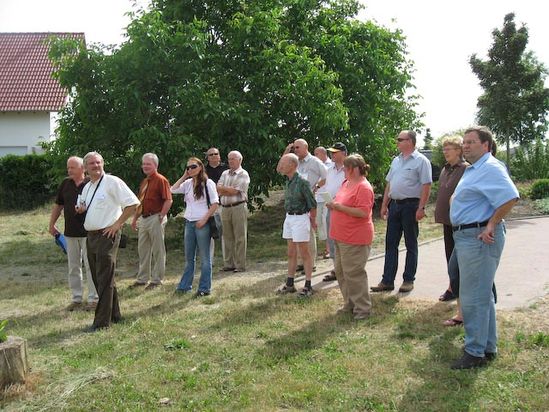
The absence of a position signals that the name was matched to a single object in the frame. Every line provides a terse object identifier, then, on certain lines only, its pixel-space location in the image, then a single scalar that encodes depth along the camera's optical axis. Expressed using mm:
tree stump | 4699
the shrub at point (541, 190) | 17094
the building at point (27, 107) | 26172
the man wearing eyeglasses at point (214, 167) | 10008
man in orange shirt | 8539
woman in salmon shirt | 6379
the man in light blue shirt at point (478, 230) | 4605
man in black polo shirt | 7582
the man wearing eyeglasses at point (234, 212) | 9414
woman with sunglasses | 7914
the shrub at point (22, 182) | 21938
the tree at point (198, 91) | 11422
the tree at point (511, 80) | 21656
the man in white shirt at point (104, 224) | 6527
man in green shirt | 7480
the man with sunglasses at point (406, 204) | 7309
